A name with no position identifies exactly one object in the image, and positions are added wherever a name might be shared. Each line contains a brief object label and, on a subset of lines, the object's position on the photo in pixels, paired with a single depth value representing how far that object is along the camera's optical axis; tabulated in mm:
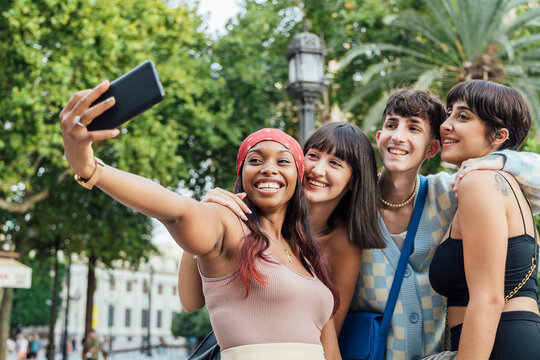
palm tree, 16078
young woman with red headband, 2016
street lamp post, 9438
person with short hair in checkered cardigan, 3314
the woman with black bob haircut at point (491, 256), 2600
